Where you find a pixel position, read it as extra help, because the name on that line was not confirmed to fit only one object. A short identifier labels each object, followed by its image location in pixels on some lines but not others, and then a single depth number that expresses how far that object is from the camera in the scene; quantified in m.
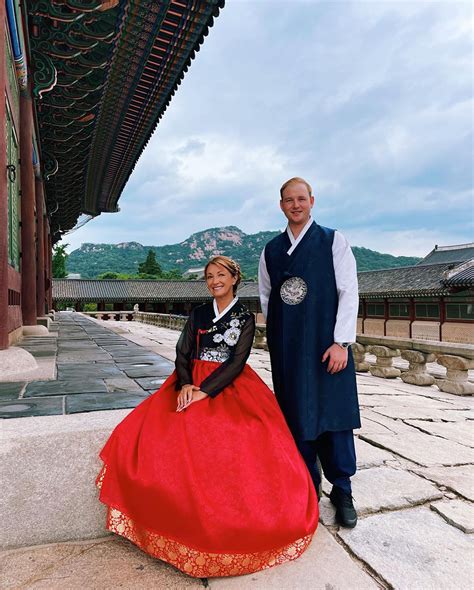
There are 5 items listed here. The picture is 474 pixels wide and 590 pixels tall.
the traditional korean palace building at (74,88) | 5.29
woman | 1.51
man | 1.94
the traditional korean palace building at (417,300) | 19.11
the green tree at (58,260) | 44.75
